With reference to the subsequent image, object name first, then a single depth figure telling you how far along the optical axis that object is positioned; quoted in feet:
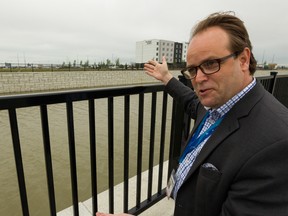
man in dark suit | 2.36
